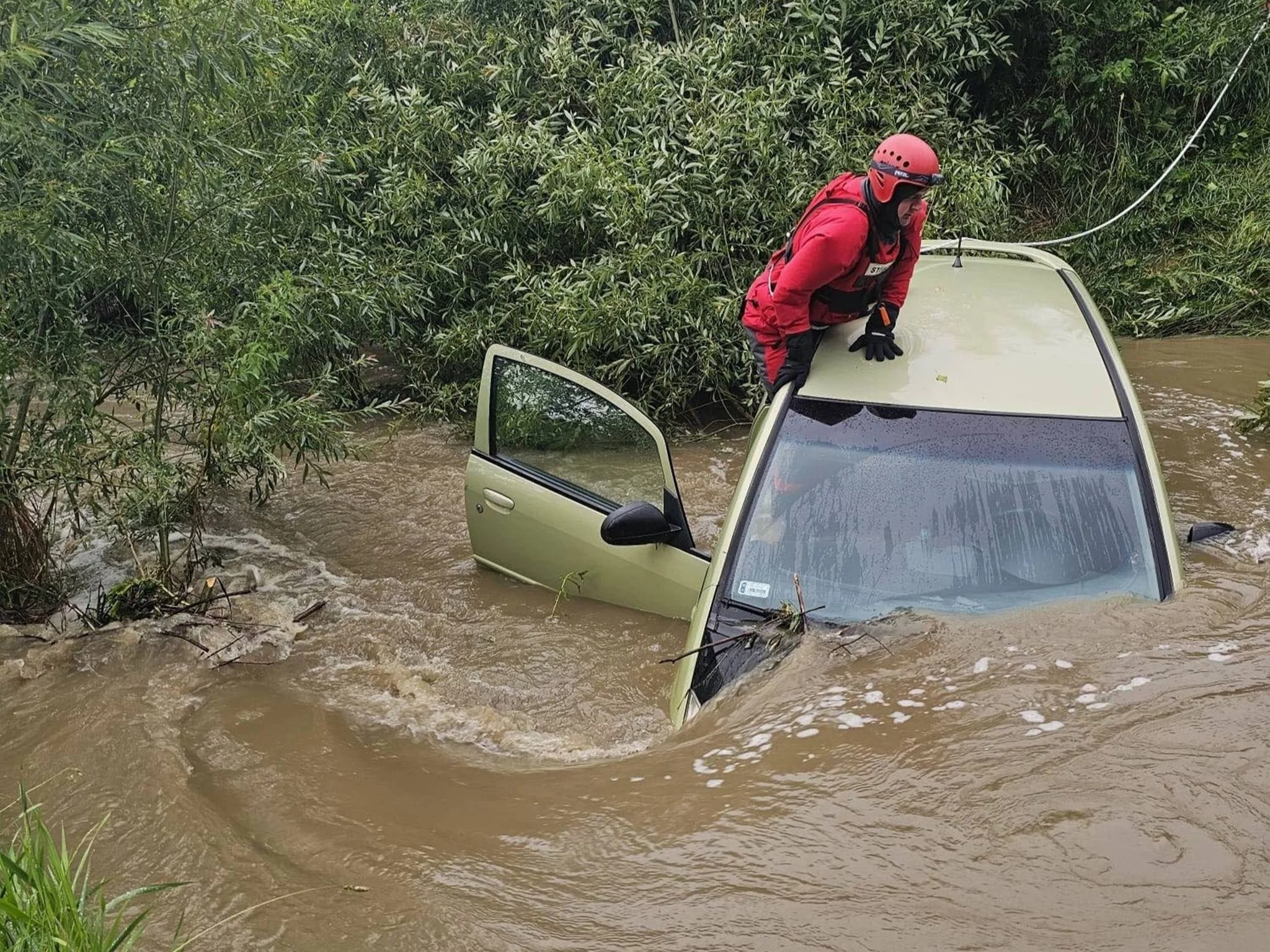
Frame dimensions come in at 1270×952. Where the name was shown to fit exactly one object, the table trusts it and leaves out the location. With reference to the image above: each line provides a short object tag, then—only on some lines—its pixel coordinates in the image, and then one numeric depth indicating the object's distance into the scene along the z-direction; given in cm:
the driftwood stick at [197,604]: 504
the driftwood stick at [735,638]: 320
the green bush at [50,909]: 210
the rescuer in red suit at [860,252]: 437
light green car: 328
